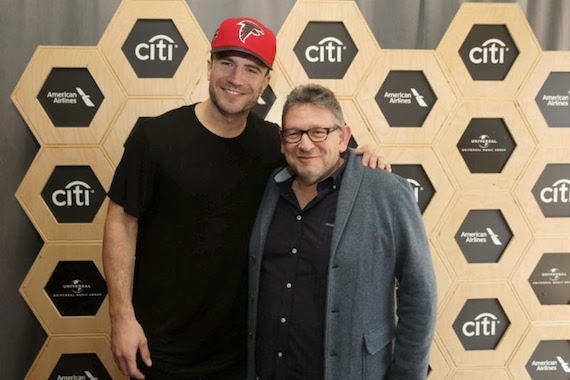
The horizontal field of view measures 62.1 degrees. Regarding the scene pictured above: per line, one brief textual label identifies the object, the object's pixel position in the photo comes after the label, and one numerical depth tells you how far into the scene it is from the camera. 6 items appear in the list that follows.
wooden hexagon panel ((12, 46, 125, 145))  2.00
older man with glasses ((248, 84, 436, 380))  1.31
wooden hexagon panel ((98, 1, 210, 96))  2.00
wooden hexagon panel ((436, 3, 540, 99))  2.13
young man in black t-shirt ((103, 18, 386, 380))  1.47
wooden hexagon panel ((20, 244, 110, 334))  2.05
